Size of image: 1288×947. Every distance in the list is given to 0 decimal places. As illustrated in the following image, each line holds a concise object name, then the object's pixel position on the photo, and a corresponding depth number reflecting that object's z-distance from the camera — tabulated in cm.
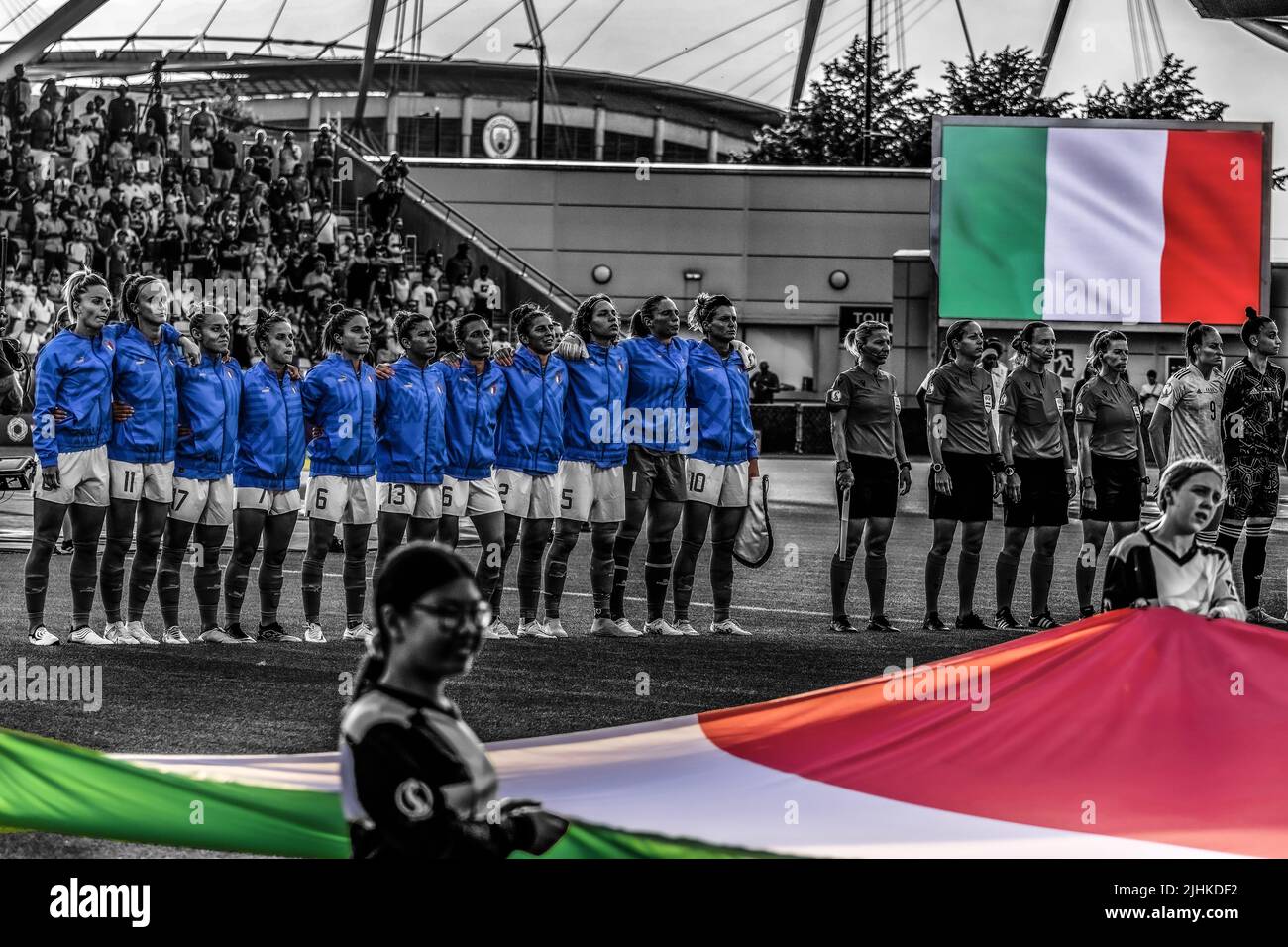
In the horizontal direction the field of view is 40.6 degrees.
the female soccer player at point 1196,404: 1157
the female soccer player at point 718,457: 1111
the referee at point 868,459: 1123
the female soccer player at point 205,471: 1025
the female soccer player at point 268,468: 1046
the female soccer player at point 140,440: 991
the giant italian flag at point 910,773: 546
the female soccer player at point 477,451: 1088
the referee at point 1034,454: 1146
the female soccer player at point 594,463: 1099
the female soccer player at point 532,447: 1096
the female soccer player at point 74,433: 968
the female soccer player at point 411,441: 1078
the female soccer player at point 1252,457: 1159
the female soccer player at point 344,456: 1062
